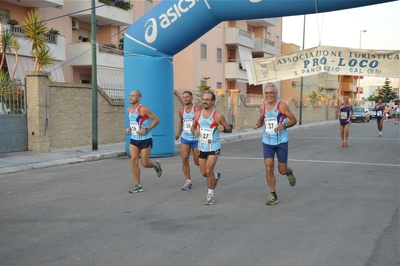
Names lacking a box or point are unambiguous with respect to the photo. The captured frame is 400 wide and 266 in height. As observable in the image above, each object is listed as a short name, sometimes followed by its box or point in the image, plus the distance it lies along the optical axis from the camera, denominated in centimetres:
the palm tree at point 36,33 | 1680
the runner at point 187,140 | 852
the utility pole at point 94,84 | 1445
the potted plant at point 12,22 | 2113
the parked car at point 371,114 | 5098
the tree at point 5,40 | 1741
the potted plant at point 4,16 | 2088
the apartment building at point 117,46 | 2275
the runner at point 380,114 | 2208
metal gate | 1347
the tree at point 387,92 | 9519
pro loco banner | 1270
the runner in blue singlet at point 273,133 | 712
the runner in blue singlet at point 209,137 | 719
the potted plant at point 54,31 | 2262
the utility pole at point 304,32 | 3588
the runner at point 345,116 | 1664
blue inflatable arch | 1162
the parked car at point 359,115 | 4156
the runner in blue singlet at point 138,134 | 818
